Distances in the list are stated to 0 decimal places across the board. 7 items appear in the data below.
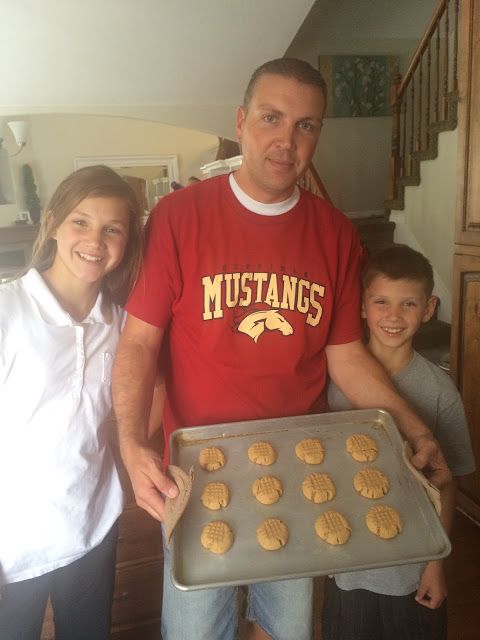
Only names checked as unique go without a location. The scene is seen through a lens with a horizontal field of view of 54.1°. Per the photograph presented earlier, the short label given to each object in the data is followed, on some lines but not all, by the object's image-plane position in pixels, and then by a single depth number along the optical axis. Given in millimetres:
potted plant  7117
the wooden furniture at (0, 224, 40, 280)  7066
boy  1197
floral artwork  5680
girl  1044
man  1169
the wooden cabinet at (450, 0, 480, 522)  1906
